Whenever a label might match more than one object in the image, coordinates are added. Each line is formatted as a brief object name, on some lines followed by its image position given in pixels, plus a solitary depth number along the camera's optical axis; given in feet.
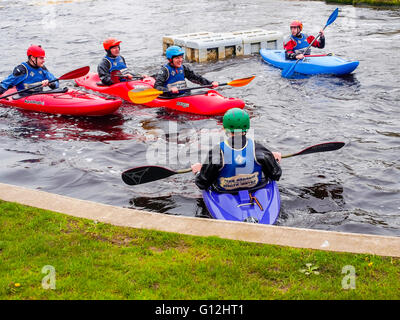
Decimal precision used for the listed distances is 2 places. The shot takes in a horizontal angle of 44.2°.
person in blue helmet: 32.89
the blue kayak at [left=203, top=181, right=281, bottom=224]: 18.26
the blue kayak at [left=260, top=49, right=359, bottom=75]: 39.70
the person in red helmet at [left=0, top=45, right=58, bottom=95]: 33.58
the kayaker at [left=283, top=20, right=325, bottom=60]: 41.86
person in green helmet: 17.88
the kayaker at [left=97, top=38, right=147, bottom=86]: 36.40
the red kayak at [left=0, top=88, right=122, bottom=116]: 32.83
